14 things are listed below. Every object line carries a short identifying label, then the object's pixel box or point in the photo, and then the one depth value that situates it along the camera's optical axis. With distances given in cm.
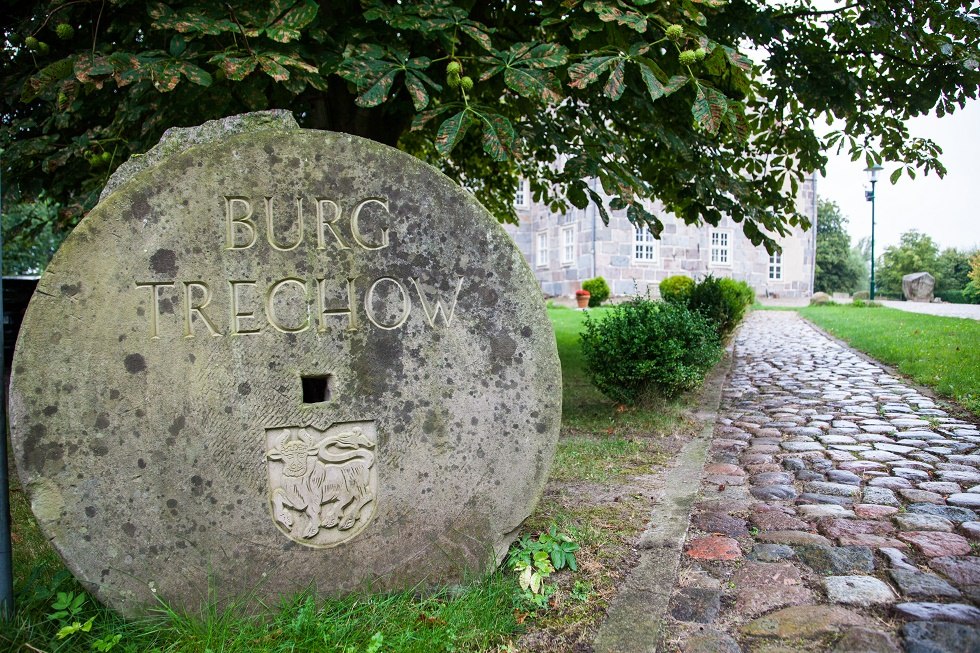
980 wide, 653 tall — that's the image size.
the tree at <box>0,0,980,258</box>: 337
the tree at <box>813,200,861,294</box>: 3794
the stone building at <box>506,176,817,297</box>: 2288
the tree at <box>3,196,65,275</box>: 1657
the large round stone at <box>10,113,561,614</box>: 234
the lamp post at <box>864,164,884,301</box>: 2464
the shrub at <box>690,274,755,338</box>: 982
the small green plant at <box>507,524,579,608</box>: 269
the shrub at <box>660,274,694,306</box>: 1998
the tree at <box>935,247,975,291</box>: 3058
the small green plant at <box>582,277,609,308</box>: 2178
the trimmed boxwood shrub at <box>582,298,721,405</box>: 571
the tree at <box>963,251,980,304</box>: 2599
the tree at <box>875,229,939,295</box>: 3272
